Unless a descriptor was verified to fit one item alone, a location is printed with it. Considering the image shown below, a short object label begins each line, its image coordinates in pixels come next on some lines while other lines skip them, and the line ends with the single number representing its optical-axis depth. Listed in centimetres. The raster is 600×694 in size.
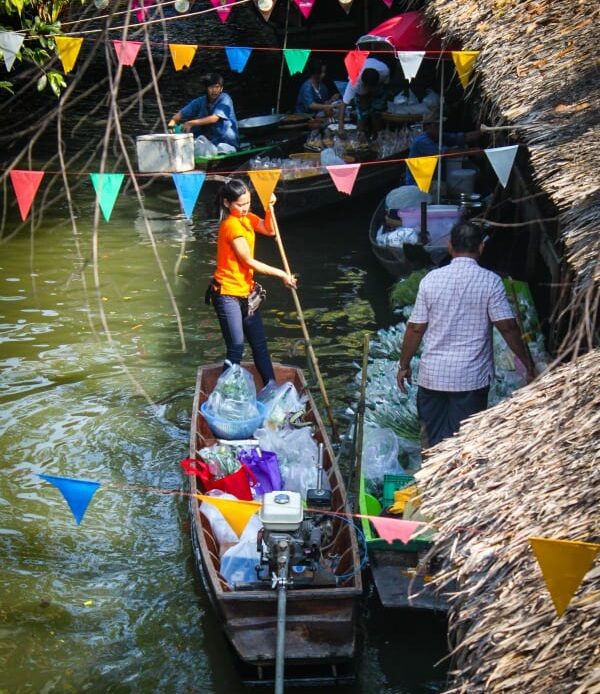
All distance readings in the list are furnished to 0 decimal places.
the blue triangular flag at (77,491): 942
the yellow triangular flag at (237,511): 955
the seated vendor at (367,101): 3114
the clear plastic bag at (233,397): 1503
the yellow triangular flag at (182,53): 2052
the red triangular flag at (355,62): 2237
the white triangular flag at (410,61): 2033
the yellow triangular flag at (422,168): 1552
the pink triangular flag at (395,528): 877
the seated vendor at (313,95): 3484
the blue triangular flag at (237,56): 2309
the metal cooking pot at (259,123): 3281
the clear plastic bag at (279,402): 1536
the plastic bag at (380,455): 1386
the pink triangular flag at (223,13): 2775
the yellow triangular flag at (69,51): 1717
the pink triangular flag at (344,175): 1612
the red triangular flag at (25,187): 1277
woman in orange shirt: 1540
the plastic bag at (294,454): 1370
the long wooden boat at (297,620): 1040
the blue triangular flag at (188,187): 1477
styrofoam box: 2319
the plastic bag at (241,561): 1143
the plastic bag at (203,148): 2908
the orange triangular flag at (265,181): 1541
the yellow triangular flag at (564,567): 623
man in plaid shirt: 1238
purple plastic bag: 1346
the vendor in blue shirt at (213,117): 2892
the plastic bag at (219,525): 1226
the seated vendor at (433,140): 2461
